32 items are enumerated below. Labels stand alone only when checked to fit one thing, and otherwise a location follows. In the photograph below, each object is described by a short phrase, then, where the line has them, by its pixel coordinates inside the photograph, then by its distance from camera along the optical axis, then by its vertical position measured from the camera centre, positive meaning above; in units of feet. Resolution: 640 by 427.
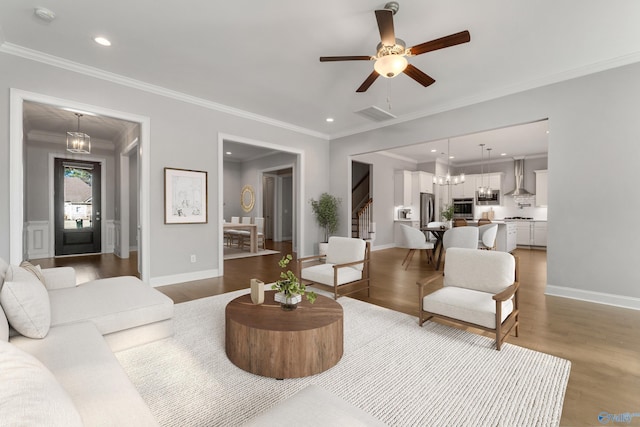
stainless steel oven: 32.35 +0.37
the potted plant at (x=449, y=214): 22.80 -0.22
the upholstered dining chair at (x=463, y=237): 17.42 -1.64
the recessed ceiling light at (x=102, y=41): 10.23 +6.23
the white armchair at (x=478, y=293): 8.02 -2.63
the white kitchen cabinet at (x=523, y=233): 27.81 -2.17
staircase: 28.17 +0.15
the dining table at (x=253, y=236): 25.07 -2.11
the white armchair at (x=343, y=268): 11.73 -2.46
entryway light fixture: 17.71 +4.44
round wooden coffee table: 6.47 -3.03
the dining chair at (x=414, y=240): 19.36 -1.95
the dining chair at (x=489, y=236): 19.29 -1.70
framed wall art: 14.79 +0.86
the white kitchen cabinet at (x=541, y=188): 27.32 +2.22
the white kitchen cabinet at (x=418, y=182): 30.96 +3.19
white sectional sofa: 2.71 -2.43
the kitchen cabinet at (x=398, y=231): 29.73 -2.08
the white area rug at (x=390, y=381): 5.46 -3.83
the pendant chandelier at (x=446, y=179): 25.07 +2.88
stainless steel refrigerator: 30.99 +0.25
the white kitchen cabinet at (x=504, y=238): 24.14 -2.29
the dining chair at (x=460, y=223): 23.01 -0.95
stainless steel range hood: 28.89 +2.97
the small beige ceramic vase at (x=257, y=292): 8.14 -2.29
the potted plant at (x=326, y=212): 21.62 -0.02
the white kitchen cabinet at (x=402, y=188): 29.99 +2.47
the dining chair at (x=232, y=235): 28.60 -2.37
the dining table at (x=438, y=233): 19.71 -1.53
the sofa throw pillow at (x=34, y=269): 7.88 -1.58
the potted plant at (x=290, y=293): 7.78 -2.23
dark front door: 23.40 +0.50
